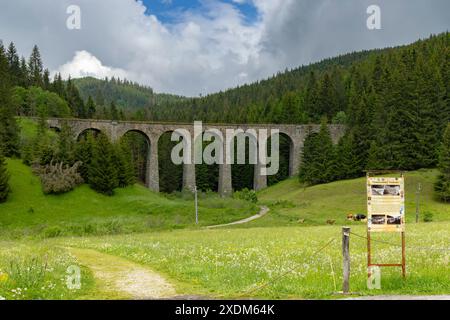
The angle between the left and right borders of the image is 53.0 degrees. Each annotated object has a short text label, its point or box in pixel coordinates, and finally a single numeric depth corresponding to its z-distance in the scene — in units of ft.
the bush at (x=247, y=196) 289.33
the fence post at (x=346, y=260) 39.07
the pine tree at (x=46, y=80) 467.93
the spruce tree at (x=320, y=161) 331.16
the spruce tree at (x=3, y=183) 225.35
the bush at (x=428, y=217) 184.03
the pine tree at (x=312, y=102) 465.88
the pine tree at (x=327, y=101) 463.01
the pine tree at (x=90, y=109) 506.68
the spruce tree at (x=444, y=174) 235.40
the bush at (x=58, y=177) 243.81
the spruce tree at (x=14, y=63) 432.25
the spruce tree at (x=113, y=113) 486.06
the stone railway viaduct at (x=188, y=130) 342.44
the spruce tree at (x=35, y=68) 465.39
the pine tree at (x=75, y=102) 476.95
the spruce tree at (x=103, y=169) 259.80
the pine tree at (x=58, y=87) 473.67
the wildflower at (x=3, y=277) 40.50
